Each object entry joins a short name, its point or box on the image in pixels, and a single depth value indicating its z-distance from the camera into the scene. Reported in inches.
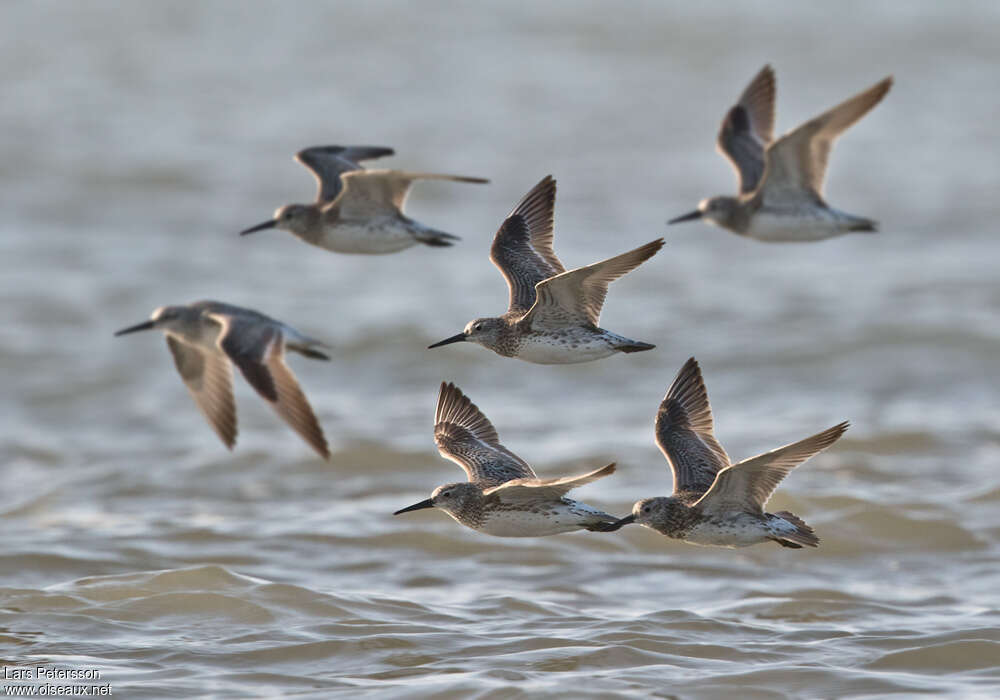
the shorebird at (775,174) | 729.6
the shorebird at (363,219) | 671.1
